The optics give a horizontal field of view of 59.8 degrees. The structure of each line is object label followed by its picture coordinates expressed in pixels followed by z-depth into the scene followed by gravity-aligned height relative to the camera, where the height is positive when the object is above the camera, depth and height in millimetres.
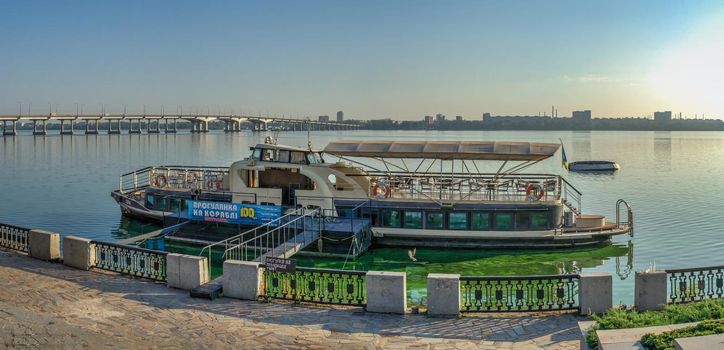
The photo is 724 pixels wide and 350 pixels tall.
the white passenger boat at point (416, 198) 28641 -3154
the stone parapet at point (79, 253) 18656 -3665
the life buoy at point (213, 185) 33750 -2929
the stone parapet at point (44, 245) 19656 -3628
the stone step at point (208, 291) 15594 -4005
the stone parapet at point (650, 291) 14188 -3562
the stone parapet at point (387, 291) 14383 -3650
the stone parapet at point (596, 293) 14164 -3593
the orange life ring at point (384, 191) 30438 -2864
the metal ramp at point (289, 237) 24112 -4458
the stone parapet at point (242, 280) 15664 -3722
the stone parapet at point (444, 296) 14242 -3714
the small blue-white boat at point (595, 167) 82250 -4425
